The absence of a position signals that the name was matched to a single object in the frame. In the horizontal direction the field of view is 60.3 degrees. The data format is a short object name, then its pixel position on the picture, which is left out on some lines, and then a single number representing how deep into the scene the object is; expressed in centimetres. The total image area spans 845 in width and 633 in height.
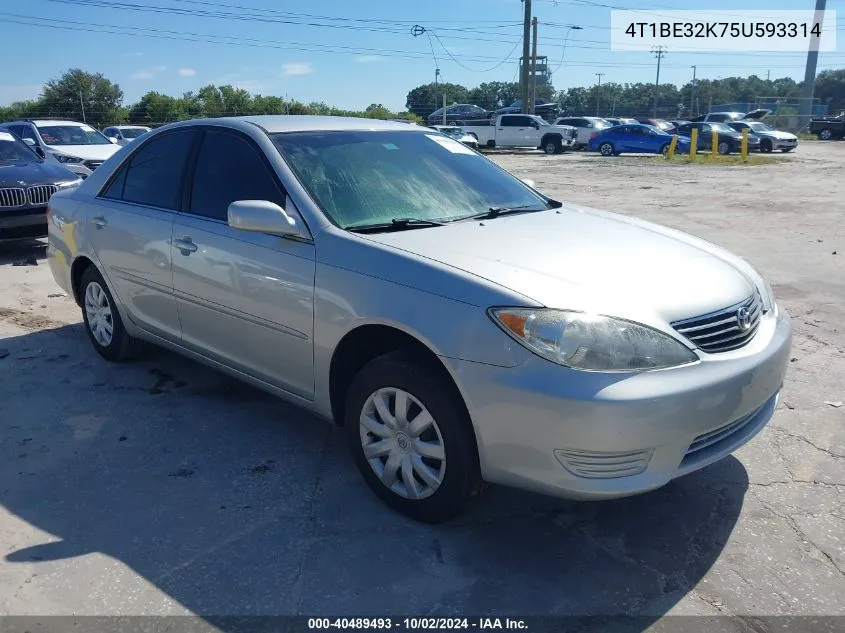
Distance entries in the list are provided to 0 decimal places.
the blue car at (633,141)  3076
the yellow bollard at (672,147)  2852
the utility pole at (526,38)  4150
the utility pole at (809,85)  4491
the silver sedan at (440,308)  262
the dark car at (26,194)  858
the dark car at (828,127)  4381
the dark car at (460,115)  4162
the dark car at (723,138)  3038
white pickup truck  3434
